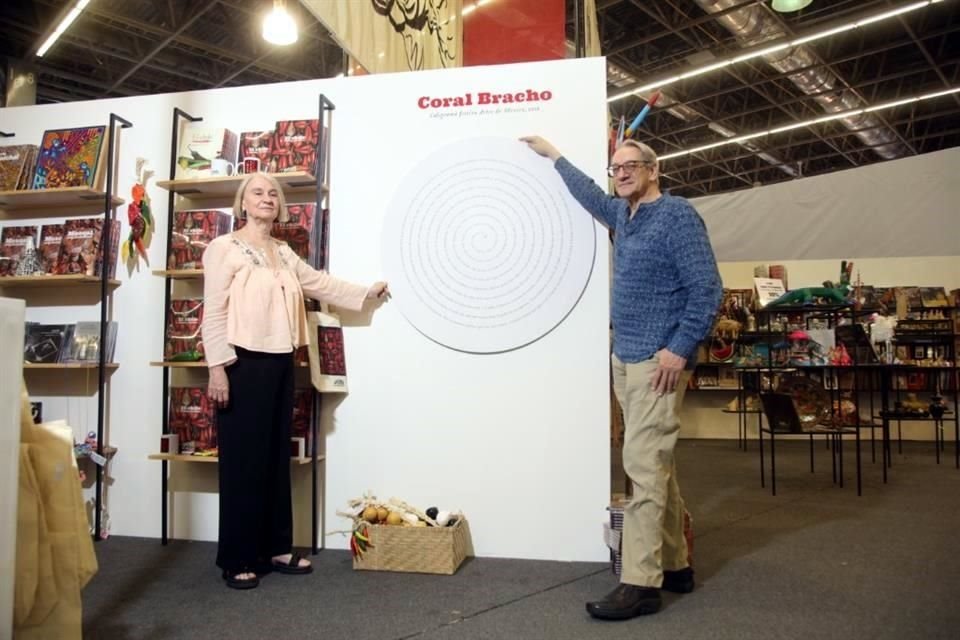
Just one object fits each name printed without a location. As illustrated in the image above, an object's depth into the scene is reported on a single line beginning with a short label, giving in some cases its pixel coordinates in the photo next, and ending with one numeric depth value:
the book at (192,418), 2.90
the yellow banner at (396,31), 3.11
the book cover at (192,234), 2.93
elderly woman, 2.43
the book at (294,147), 2.89
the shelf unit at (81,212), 2.98
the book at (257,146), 2.95
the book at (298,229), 2.90
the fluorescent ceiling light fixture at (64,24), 6.85
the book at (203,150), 2.99
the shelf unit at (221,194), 2.77
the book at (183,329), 2.90
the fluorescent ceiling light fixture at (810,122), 9.38
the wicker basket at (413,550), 2.47
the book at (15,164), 3.19
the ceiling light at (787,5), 5.55
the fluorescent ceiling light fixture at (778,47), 7.11
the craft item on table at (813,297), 4.30
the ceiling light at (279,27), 4.52
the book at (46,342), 3.14
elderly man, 2.07
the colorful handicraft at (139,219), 3.07
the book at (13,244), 3.20
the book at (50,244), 3.17
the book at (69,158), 3.10
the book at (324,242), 2.85
